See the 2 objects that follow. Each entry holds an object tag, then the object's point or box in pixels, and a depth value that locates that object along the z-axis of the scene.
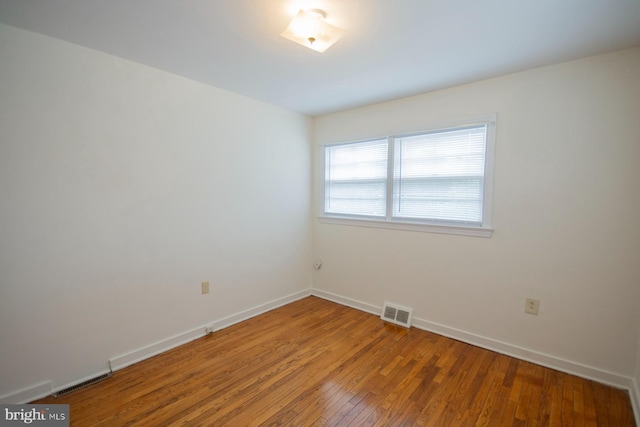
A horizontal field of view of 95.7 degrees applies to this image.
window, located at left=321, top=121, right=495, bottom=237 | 2.52
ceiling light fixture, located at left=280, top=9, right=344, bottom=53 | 1.54
